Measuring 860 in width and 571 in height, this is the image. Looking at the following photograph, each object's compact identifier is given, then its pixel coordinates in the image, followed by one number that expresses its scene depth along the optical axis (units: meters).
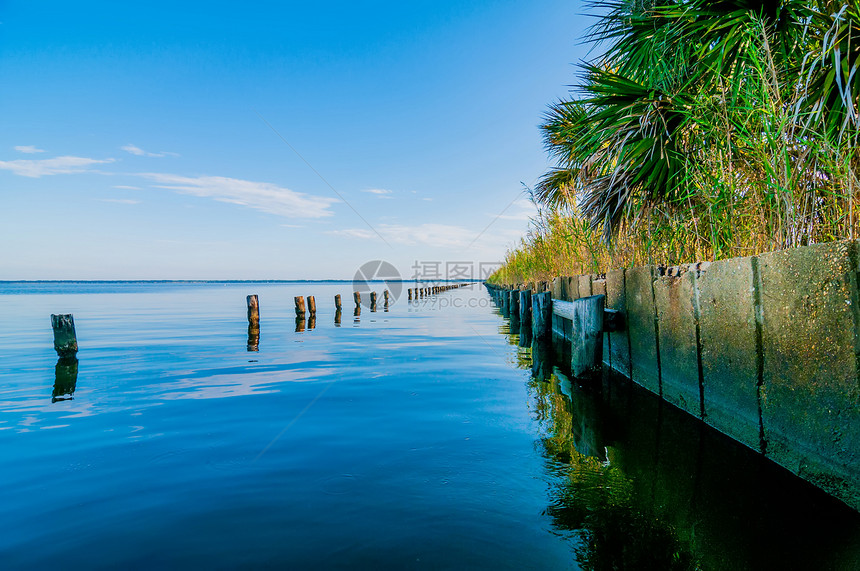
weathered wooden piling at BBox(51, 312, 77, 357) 6.65
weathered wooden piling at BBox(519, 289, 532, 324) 11.14
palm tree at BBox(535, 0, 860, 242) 3.18
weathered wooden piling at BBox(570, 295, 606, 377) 4.74
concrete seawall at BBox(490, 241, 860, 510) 2.00
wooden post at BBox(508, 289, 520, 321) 13.69
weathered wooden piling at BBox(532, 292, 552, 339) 8.23
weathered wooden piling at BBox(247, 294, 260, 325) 10.67
